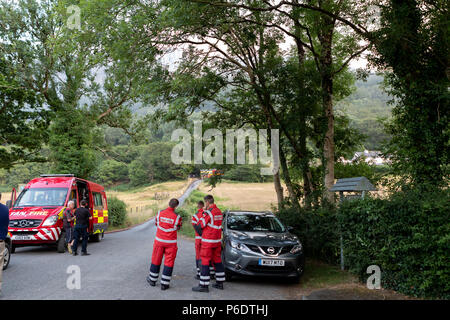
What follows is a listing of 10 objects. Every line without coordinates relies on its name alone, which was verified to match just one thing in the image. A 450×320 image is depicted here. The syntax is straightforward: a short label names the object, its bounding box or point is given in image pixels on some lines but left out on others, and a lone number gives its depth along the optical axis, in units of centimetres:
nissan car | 812
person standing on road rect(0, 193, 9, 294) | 635
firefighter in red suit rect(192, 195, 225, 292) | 741
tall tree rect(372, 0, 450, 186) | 1005
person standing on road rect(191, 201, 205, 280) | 779
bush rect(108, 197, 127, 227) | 3119
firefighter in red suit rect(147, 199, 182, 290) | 736
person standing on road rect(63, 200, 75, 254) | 1261
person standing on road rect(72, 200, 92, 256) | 1208
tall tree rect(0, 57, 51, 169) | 2173
